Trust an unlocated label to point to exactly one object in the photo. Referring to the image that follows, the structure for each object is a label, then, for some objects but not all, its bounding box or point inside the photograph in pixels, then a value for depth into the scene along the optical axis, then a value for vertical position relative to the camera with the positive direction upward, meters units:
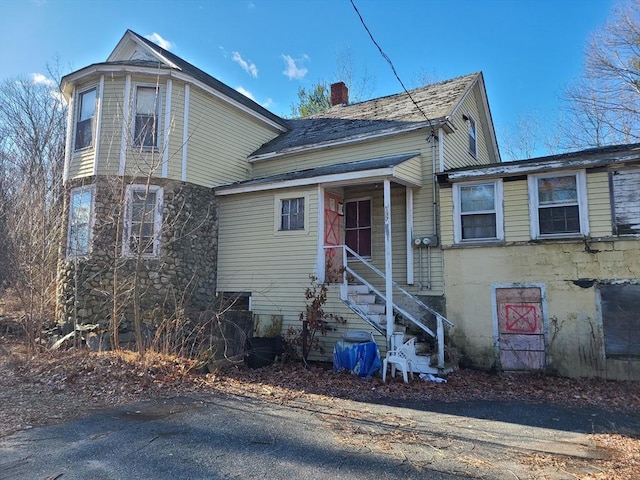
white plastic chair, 7.76 -1.31
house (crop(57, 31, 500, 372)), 9.95 +2.02
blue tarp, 8.17 -1.38
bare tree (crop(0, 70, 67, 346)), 9.20 +0.94
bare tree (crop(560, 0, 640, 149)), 16.94 +8.03
